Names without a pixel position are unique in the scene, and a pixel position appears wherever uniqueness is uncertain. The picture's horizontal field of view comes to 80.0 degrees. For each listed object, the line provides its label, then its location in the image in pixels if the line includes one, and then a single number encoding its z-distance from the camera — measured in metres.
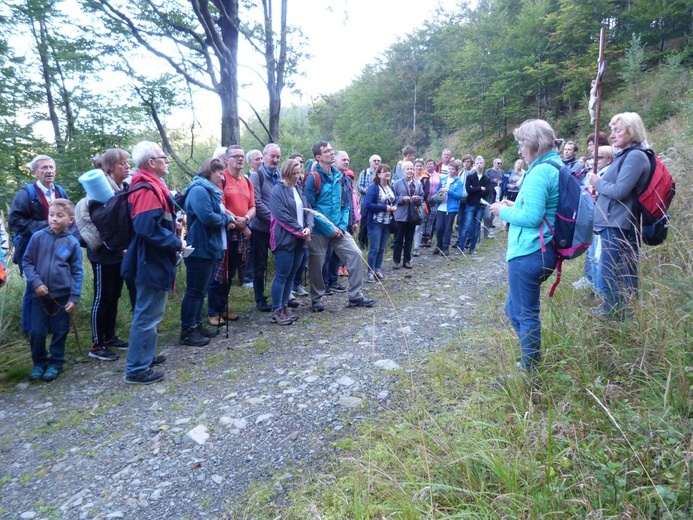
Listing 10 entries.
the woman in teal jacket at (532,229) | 2.94
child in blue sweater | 4.25
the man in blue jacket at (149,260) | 3.91
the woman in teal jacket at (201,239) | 4.88
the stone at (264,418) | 3.27
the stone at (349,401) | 3.39
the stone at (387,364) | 3.98
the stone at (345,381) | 3.76
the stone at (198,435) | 3.08
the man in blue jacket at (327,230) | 6.08
